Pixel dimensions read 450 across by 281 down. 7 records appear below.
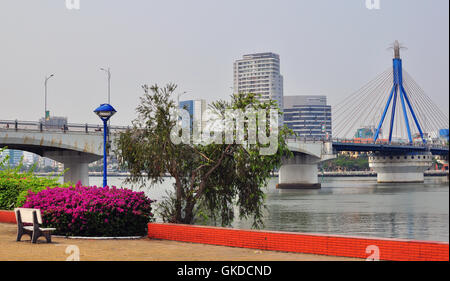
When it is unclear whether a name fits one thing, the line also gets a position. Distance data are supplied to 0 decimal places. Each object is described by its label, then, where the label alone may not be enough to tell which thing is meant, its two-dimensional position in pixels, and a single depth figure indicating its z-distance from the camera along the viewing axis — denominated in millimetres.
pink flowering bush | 19062
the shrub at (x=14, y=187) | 26312
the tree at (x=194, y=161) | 23750
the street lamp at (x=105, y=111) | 23345
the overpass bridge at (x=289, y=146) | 58250
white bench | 17516
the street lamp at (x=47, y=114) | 68688
